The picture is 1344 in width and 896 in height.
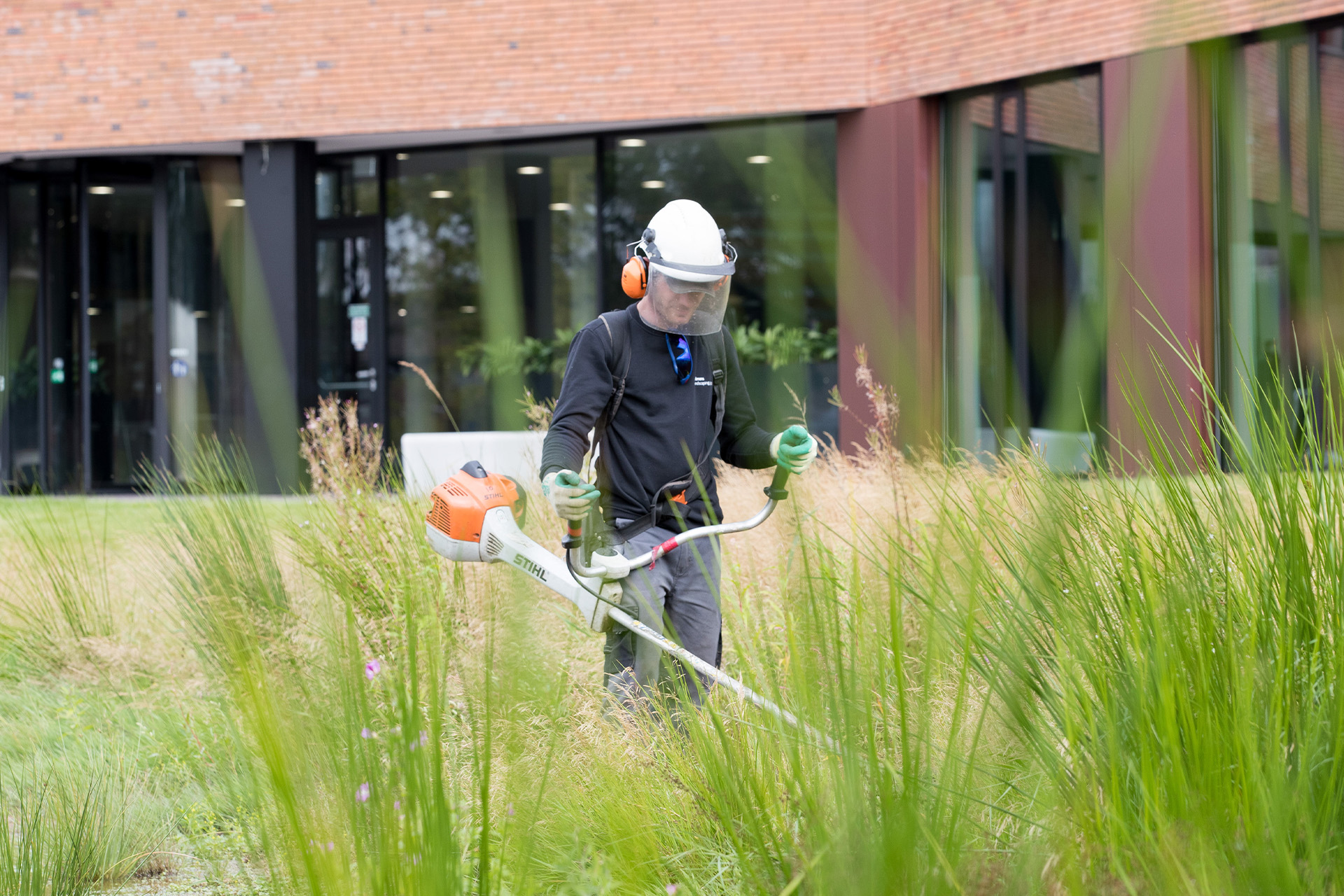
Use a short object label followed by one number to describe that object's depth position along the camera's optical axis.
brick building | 18.45
